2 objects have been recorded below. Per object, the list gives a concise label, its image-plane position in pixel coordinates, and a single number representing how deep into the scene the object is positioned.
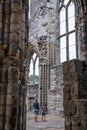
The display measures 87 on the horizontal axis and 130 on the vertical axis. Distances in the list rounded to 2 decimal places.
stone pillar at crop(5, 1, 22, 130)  2.82
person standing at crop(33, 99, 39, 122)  6.15
